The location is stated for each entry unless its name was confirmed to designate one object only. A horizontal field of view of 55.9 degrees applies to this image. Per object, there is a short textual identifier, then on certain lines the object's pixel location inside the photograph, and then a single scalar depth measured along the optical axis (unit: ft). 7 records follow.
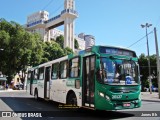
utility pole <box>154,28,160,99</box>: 54.37
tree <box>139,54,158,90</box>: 122.00
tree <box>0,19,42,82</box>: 90.82
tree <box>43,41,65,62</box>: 116.87
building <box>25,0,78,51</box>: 193.18
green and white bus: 20.14
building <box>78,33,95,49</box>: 341.57
